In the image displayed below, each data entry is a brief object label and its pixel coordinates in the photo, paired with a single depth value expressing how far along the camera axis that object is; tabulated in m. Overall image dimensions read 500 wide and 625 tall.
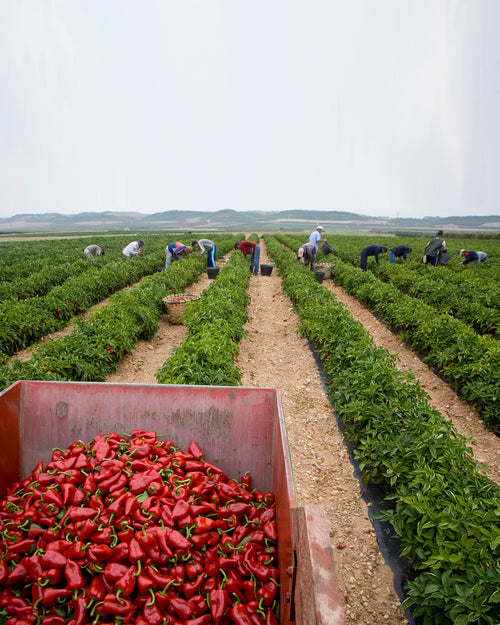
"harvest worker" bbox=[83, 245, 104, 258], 18.12
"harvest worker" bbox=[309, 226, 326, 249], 16.83
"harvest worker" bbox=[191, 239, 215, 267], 14.39
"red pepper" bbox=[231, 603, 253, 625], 1.85
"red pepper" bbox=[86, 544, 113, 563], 2.01
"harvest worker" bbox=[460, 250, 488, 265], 16.89
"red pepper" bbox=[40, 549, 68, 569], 2.01
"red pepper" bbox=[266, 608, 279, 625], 1.87
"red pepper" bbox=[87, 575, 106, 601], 1.93
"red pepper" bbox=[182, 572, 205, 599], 1.97
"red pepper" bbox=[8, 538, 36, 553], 2.13
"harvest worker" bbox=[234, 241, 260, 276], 16.59
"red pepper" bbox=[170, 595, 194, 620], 1.88
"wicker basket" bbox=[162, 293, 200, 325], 8.92
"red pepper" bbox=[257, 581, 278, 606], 1.99
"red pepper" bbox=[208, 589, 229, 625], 1.90
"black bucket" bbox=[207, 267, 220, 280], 14.54
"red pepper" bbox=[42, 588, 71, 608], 1.91
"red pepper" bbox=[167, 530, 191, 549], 2.07
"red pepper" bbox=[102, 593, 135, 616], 1.85
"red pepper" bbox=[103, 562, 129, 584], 1.98
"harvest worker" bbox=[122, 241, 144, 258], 16.07
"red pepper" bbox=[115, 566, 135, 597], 1.91
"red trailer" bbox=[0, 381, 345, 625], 2.96
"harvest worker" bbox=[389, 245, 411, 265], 15.57
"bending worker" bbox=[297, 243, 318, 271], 14.37
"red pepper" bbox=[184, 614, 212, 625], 1.83
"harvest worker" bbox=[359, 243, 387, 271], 14.78
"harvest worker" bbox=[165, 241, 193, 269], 13.55
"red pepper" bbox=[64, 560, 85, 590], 1.94
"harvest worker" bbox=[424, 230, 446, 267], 15.07
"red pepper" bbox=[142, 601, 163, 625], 1.84
